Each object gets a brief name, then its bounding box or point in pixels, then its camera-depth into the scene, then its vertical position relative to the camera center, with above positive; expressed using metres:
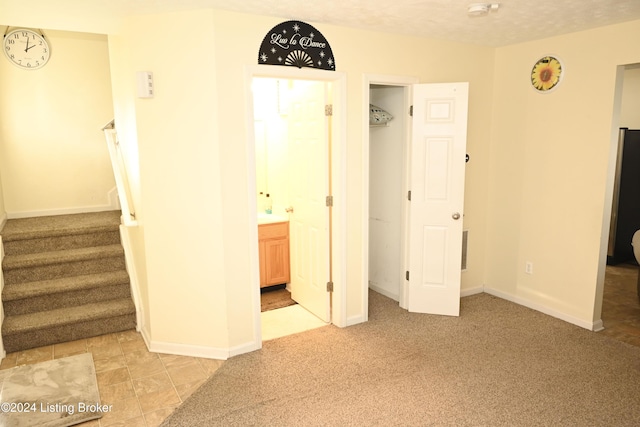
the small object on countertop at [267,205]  5.05 -0.60
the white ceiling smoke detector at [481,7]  2.85 +0.95
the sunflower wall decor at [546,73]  3.85 +0.71
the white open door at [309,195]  3.78 -0.39
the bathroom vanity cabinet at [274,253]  4.61 -1.06
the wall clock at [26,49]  4.57 +1.13
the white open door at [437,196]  3.83 -0.39
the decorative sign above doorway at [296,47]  3.18 +0.80
